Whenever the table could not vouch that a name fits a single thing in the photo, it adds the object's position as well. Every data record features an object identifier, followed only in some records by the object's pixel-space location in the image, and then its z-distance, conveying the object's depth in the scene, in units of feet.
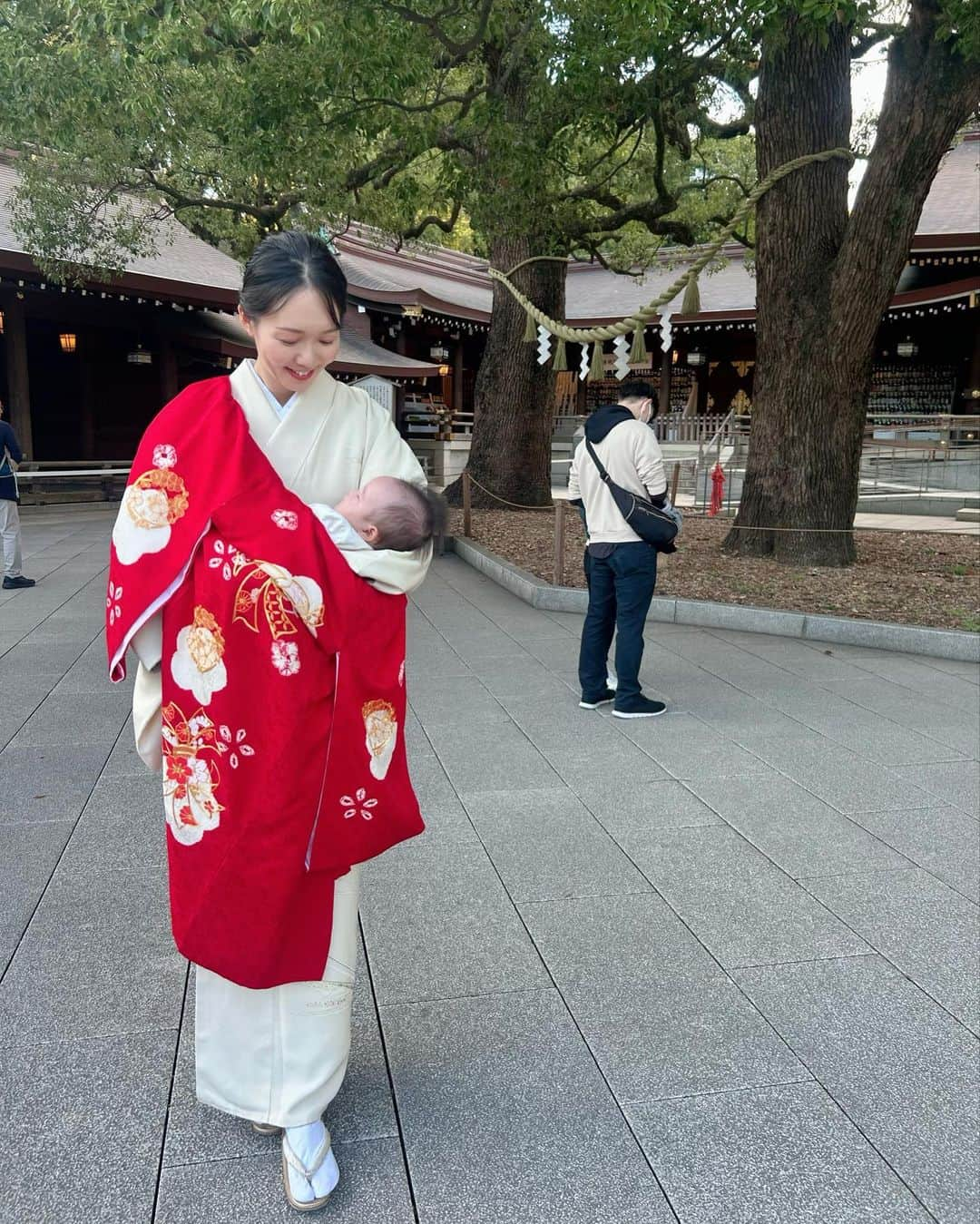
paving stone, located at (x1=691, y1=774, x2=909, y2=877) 10.00
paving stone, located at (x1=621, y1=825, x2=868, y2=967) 8.33
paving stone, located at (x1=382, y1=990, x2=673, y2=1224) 5.49
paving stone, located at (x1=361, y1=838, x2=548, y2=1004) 7.79
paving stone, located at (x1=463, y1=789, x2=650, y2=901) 9.44
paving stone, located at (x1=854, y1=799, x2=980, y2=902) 9.71
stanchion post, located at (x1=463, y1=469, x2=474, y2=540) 33.81
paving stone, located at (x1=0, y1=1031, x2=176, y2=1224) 5.47
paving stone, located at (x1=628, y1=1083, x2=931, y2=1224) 5.46
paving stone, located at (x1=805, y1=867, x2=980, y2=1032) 7.78
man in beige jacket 14.21
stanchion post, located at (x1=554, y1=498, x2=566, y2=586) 23.34
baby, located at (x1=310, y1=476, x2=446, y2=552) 5.26
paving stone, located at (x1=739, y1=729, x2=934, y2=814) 11.62
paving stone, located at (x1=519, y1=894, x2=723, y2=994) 7.84
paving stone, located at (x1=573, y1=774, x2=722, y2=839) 10.94
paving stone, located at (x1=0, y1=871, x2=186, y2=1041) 7.19
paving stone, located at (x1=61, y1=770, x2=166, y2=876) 9.85
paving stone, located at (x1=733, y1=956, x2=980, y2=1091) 6.73
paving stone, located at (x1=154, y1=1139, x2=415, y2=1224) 5.37
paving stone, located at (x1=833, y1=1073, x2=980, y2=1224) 5.59
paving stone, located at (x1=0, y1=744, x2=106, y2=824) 11.18
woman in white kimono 5.38
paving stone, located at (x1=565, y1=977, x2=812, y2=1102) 6.56
